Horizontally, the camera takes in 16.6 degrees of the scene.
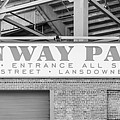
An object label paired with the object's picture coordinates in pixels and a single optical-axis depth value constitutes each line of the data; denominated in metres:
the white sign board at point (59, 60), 13.59
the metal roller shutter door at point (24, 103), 13.86
